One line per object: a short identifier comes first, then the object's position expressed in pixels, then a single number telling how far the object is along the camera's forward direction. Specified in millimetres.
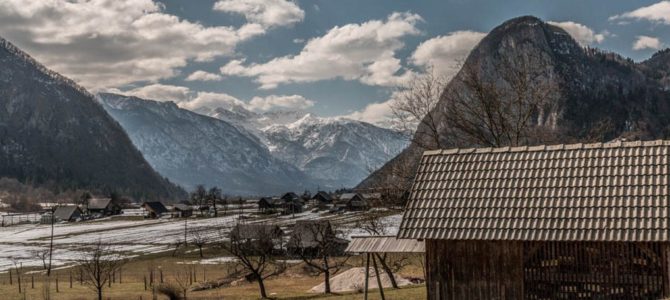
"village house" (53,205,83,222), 177412
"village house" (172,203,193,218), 177750
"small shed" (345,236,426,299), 23672
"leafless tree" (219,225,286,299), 43809
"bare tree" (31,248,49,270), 91625
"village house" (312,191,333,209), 191825
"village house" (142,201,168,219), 181838
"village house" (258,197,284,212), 179250
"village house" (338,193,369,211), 172000
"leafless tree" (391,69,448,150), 35812
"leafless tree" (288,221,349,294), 76669
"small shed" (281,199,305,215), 174050
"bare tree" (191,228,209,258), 90144
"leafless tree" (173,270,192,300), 57231
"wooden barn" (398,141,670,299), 19719
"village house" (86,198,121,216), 192825
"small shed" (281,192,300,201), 191375
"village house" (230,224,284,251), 80106
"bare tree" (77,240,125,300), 61788
